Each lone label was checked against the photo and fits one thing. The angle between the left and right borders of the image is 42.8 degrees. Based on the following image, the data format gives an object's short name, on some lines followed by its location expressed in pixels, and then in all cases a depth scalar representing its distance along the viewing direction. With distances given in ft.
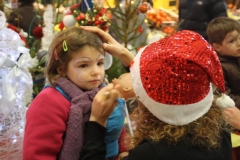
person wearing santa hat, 3.06
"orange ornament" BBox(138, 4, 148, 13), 7.89
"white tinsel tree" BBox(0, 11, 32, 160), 4.25
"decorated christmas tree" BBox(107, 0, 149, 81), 7.89
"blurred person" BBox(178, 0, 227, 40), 10.02
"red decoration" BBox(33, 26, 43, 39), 8.15
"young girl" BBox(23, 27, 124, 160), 3.52
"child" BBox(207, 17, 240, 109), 6.34
